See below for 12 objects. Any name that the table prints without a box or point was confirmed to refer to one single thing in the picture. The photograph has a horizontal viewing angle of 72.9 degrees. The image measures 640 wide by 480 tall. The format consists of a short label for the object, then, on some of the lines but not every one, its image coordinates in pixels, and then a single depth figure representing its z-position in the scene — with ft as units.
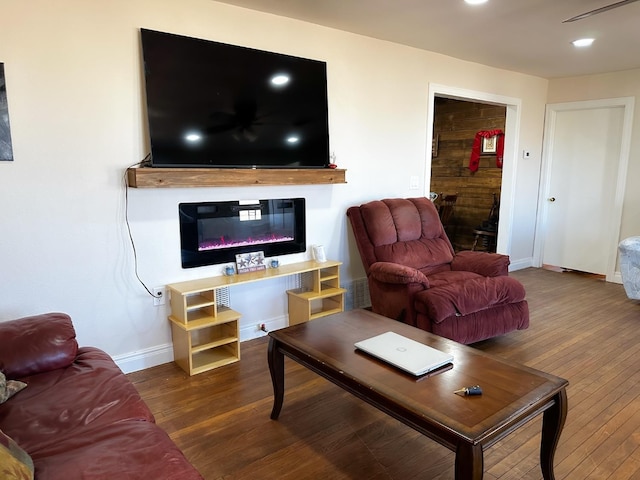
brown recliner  9.71
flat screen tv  8.84
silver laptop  5.88
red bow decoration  19.31
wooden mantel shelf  8.61
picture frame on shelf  10.44
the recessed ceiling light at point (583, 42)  12.18
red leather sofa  4.17
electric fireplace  9.83
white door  16.81
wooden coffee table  4.65
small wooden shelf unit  9.14
